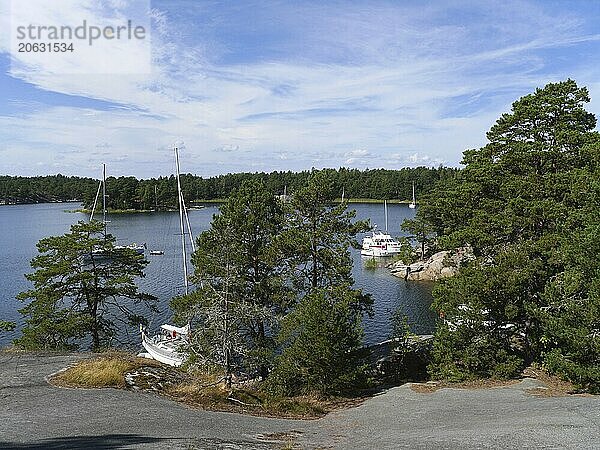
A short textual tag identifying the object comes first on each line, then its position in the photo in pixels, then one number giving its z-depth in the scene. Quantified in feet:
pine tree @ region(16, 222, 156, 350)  67.46
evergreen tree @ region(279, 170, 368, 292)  63.41
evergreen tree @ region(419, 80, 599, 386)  55.83
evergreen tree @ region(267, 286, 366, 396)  51.70
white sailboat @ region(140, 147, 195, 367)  78.84
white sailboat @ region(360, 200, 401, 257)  206.39
